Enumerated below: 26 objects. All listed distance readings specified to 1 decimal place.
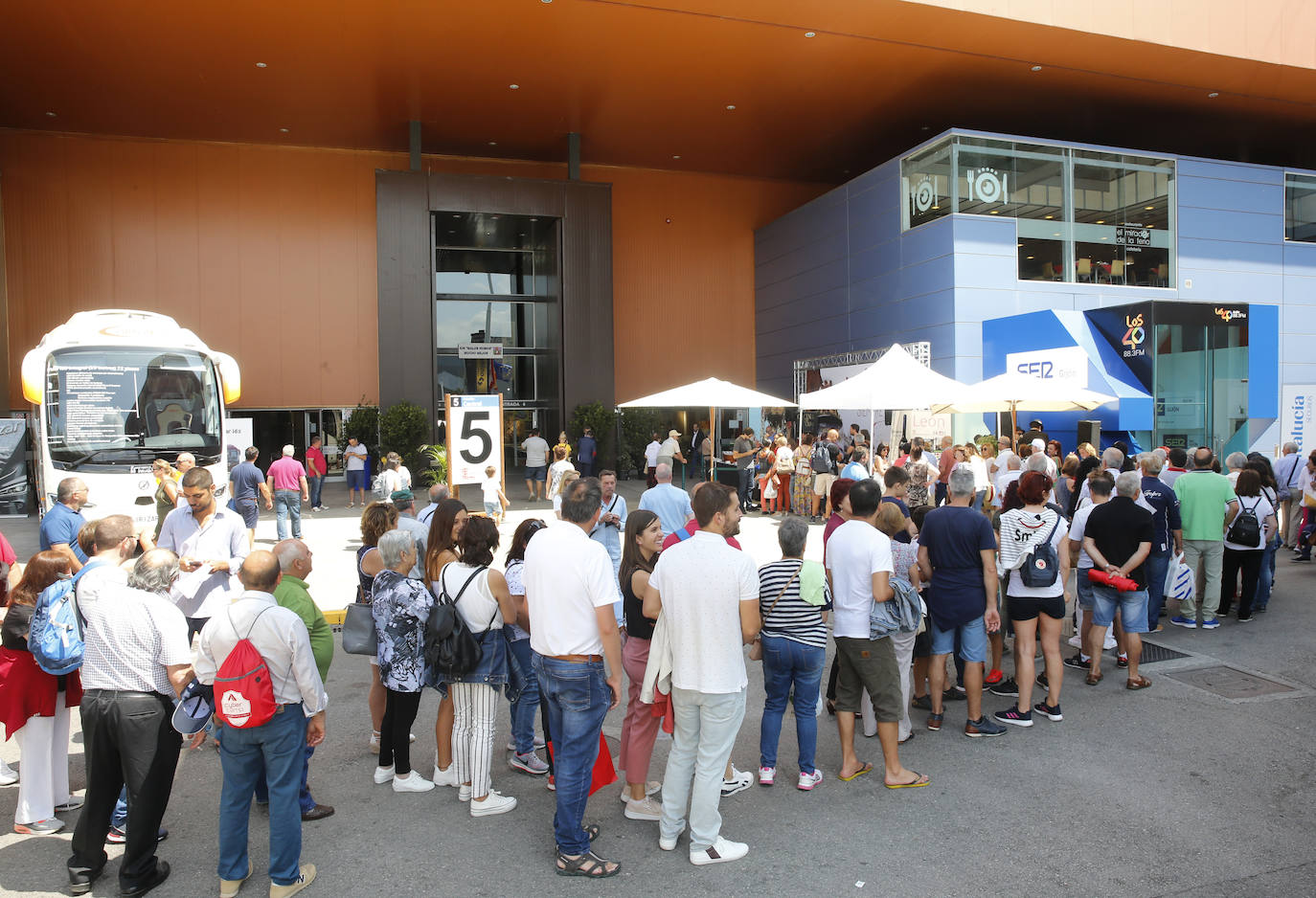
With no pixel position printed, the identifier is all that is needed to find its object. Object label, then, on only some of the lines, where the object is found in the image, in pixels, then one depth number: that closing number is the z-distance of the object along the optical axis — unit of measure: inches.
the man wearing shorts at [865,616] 180.9
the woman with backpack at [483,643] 169.6
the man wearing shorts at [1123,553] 237.8
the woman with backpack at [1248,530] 315.6
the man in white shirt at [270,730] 138.7
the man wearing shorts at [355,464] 698.2
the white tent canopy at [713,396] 473.1
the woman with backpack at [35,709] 157.2
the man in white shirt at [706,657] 152.6
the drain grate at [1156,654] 277.7
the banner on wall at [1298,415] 713.6
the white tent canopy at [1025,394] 454.3
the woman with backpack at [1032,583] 215.2
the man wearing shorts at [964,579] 207.9
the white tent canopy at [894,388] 429.4
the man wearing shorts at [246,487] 446.3
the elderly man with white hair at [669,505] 256.2
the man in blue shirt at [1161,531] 274.8
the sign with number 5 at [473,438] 431.8
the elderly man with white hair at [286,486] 507.5
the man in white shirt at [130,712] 143.3
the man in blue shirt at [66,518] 232.2
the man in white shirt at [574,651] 150.4
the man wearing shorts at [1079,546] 245.1
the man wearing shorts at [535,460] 753.0
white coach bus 441.4
